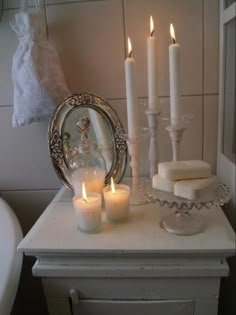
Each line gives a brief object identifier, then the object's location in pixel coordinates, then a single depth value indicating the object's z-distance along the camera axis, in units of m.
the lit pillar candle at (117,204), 0.71
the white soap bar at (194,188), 0.60
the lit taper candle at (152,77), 0.74
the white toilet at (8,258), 0.65
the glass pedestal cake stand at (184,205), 0.62
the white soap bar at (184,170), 0.64
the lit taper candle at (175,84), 0.68
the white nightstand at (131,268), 0.63
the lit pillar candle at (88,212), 0.67
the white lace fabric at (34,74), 0.80
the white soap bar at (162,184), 0.64
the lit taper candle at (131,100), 0.71
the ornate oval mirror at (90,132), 0.82
